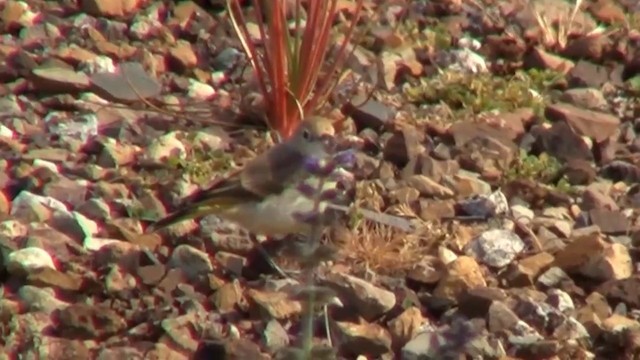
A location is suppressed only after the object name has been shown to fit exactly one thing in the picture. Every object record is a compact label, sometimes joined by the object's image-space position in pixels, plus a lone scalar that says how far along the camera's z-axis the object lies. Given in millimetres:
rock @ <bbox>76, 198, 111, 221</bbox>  13089
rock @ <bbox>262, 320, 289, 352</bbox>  11187
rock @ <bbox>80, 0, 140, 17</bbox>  17047
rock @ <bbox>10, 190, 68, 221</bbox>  12937
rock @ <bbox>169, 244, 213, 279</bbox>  12336
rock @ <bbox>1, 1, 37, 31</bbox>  16578
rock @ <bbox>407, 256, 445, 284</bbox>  12359
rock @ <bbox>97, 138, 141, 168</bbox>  14234
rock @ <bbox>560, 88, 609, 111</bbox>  15992
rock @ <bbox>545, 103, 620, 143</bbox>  15281
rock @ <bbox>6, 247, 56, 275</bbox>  11977
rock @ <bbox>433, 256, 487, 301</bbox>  12172
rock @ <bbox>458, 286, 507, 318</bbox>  11977
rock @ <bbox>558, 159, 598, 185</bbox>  14531
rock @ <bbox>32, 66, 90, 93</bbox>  15445
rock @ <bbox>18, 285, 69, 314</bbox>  11586
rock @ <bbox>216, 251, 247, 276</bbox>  12547
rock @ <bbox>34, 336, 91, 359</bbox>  10930
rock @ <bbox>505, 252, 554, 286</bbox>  12531
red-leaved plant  14820
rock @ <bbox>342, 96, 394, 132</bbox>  15344
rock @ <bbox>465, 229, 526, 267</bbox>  12820
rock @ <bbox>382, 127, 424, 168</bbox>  14602
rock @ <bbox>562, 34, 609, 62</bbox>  17078
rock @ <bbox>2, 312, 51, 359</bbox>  11019
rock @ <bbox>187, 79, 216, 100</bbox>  15750
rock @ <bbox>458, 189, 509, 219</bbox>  13648
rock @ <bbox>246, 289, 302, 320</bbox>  11680
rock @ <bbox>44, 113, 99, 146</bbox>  14586
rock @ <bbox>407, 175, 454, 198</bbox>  13922
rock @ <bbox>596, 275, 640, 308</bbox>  12242
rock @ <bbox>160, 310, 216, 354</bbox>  11203
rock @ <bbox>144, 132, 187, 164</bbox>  14352
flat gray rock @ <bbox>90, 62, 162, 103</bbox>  15492
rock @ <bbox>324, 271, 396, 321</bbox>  11773
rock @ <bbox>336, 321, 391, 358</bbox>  11359
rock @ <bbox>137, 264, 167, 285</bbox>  12086
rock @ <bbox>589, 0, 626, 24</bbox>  18016
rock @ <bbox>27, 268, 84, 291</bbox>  11875
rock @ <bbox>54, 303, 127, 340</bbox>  11320
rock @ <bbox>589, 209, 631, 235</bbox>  13539
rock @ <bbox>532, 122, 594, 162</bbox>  14906
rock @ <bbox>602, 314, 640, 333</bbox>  11758
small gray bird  12531
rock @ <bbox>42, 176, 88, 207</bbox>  13305
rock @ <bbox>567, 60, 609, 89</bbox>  16547
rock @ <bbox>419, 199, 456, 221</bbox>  13492
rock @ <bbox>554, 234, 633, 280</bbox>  12625
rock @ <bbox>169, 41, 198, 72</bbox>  16250
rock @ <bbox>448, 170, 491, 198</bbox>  14016
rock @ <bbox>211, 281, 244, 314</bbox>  11852
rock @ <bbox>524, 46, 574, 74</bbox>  16828
